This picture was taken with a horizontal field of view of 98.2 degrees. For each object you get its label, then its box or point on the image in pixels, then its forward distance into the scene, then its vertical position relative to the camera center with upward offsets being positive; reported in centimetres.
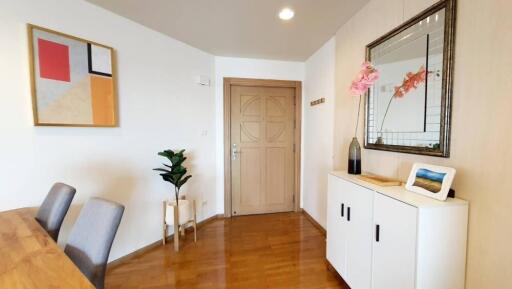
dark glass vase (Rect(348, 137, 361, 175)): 188 -20
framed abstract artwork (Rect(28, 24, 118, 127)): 164 +44
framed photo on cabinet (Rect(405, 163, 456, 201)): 117 -27
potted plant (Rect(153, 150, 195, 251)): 237 -76
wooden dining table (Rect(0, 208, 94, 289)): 75 -50
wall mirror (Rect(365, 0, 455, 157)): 126 +32
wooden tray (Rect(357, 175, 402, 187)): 149 -34
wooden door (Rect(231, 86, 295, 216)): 335 -23
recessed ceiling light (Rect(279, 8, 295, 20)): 199 +111
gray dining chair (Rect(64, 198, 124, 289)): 100 -49
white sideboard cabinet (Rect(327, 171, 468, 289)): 113 -60
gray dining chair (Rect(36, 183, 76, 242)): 132 -46
